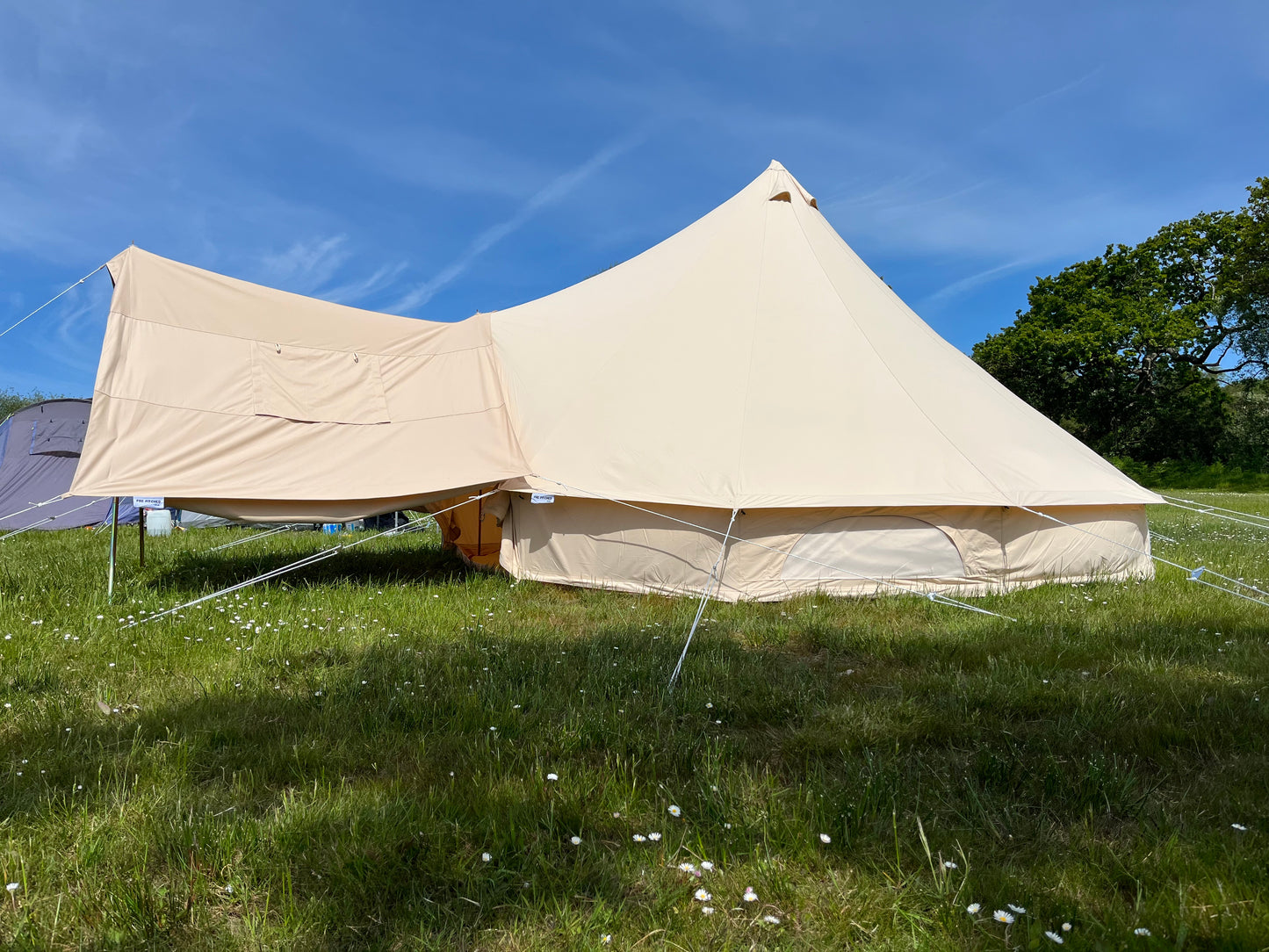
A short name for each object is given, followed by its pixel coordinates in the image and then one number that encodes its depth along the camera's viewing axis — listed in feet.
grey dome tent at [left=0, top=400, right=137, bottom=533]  34.24
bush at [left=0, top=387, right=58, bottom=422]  128.47
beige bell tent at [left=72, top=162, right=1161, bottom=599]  15.42
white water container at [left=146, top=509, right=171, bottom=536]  31.24
